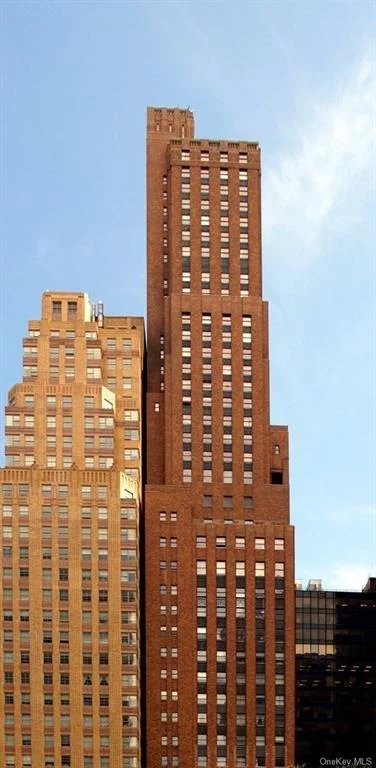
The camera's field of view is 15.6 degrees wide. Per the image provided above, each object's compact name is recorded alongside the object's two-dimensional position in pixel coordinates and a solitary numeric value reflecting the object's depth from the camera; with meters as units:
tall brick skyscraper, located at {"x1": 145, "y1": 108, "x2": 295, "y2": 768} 197.12
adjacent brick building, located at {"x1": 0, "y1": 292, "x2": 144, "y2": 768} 188.88
